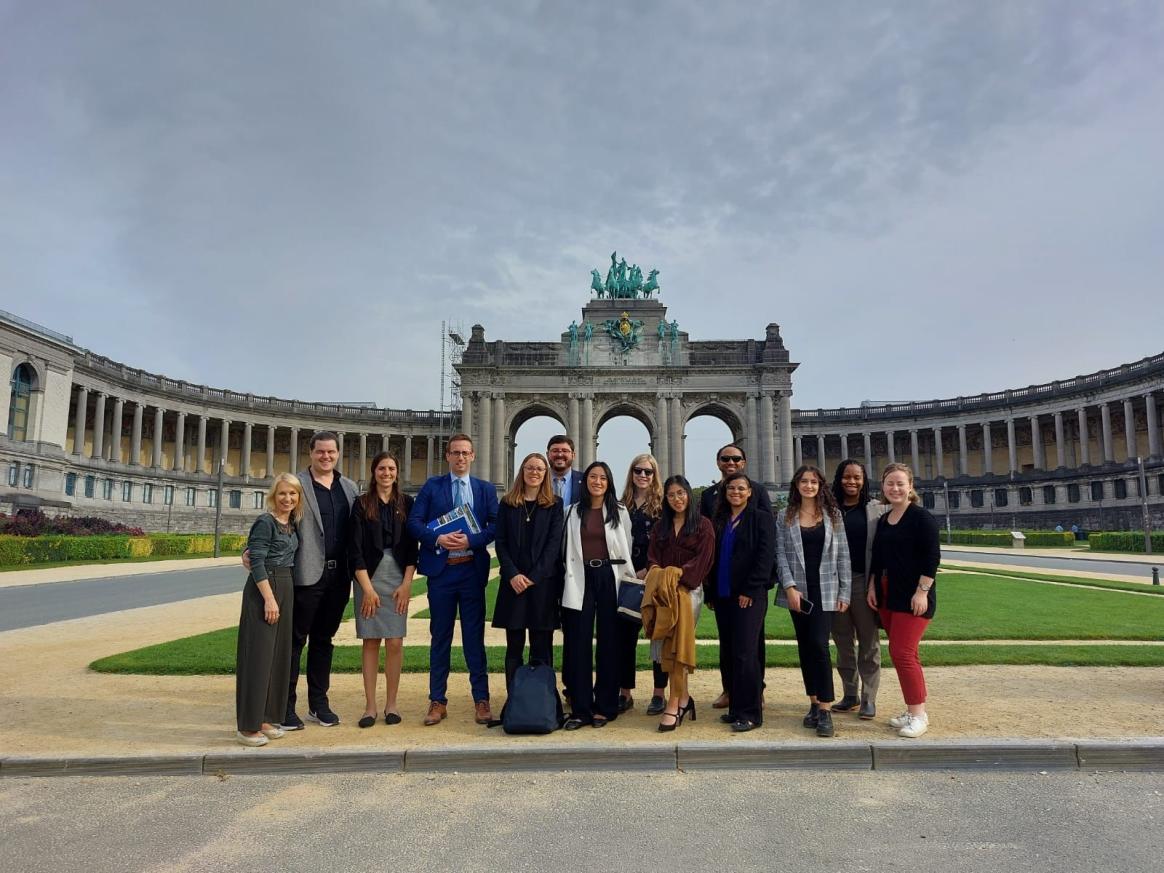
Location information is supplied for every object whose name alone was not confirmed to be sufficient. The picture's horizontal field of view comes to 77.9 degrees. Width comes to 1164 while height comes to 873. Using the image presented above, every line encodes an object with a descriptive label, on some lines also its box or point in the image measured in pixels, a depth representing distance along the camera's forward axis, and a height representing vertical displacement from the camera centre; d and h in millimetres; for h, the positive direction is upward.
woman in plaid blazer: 6867 -493
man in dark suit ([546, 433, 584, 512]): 7909 +613
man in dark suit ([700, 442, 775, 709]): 7599 +399
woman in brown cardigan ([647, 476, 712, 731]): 7004 -228
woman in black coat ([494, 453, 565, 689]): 7141 -372
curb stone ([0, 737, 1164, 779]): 5926 -1936
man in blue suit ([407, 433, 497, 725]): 7238 -476
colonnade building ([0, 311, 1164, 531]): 57094 +9305
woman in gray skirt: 7273 -481
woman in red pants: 6672 -546
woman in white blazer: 7105 -656
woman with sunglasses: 7699 +57
